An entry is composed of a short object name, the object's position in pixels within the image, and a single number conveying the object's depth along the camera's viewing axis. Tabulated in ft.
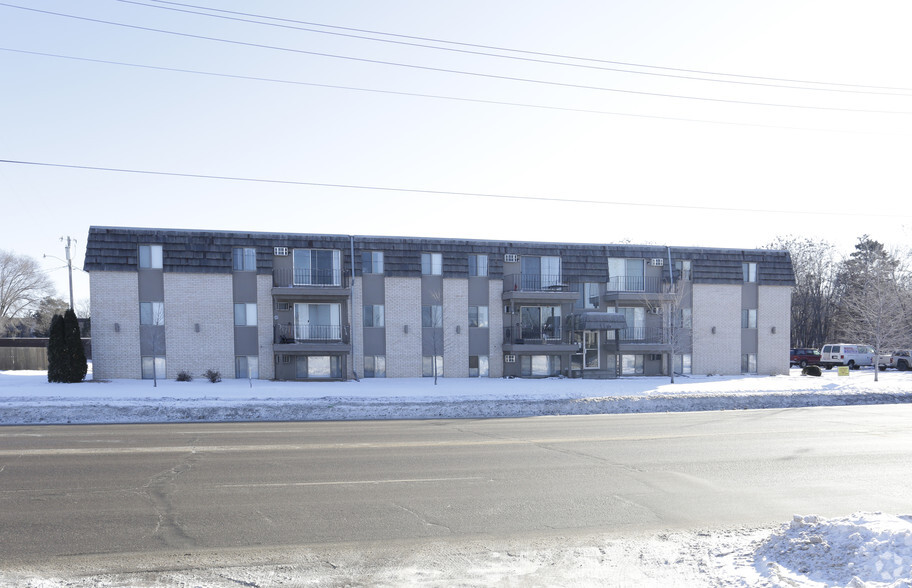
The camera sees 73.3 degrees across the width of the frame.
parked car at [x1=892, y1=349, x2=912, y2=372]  149.89
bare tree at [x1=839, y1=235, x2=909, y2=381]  107.55
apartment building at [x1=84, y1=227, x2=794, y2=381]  99.71
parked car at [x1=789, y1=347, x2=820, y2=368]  151.43
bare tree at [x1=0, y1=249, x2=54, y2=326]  240.32
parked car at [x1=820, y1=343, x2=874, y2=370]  148.46
